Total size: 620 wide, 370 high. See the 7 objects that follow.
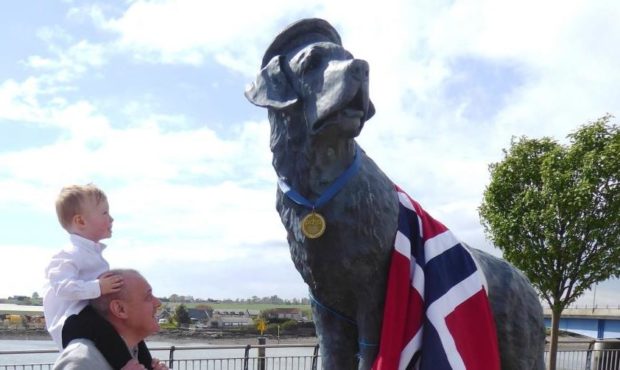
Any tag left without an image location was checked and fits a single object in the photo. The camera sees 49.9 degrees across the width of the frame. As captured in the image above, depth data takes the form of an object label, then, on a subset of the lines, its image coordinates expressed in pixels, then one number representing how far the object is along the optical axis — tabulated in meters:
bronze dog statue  2.89
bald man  2.44
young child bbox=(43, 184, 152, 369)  2.67
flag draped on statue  3.06
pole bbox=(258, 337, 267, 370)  12.48
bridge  32.53
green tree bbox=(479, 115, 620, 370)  14.31
